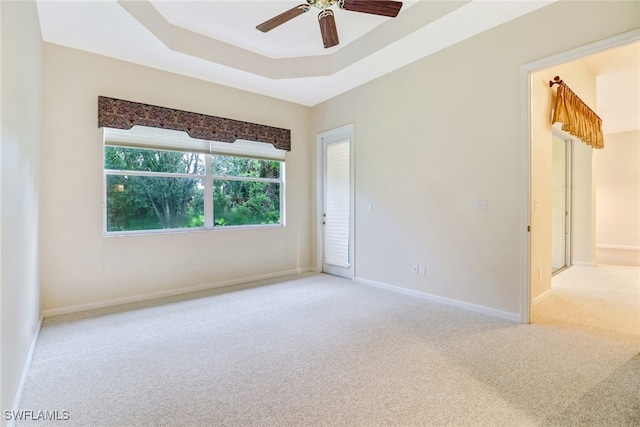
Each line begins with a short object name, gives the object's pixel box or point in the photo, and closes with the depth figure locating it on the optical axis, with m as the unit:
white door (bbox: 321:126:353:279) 4.83
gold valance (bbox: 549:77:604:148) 3.52
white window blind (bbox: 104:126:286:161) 3.67
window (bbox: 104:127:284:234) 3.70
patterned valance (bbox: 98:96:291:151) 3.51
